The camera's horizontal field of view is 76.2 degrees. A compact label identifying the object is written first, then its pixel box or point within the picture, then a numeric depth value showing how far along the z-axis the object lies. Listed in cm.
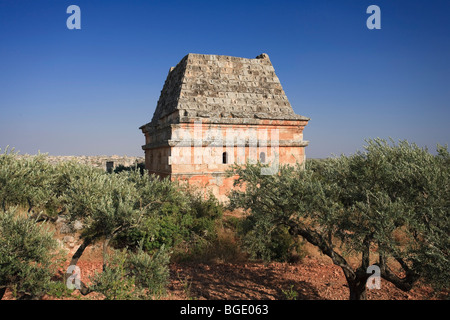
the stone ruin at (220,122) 1112
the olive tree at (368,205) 537
